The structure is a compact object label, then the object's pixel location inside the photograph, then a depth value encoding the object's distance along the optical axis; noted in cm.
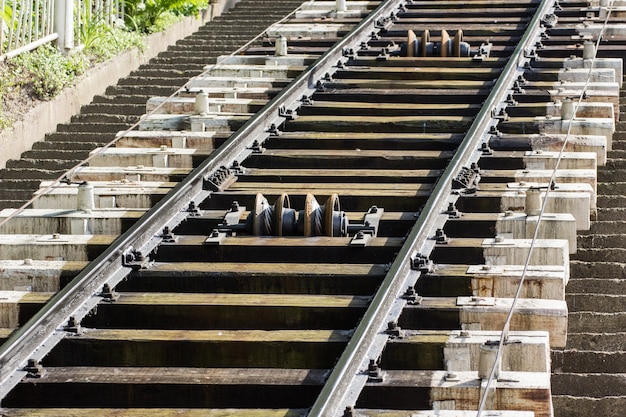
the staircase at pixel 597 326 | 735
